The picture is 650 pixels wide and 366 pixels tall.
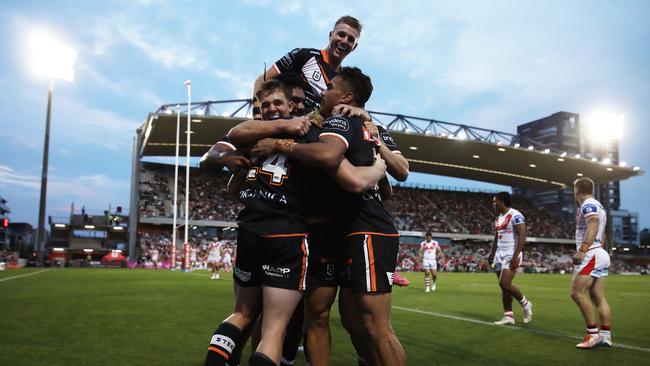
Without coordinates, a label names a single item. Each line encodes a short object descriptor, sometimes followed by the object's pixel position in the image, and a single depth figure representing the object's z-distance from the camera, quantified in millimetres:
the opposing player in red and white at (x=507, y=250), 8945
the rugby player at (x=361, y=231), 3191
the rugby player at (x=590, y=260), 6953
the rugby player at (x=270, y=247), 3070
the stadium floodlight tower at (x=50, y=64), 33969
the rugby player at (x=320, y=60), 4504
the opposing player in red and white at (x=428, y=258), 18091
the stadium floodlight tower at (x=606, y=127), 50781
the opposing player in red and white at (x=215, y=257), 23875
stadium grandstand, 44562
